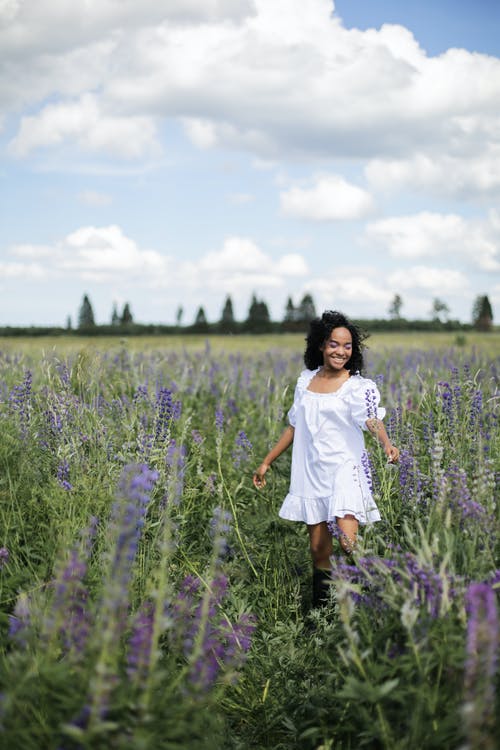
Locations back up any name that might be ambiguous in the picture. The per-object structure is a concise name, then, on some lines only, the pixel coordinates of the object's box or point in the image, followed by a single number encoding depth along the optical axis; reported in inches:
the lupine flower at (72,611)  83.3
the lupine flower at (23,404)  188.9
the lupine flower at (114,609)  73.4
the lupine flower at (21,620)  96.3
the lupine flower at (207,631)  85.7
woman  151.9
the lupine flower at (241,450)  207.8
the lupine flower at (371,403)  151.3
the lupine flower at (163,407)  176.3
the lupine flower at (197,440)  205.4
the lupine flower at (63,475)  145.7
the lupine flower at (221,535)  90.6
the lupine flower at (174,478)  129.3
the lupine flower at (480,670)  67.3
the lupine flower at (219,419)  210.2
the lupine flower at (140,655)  80.1
